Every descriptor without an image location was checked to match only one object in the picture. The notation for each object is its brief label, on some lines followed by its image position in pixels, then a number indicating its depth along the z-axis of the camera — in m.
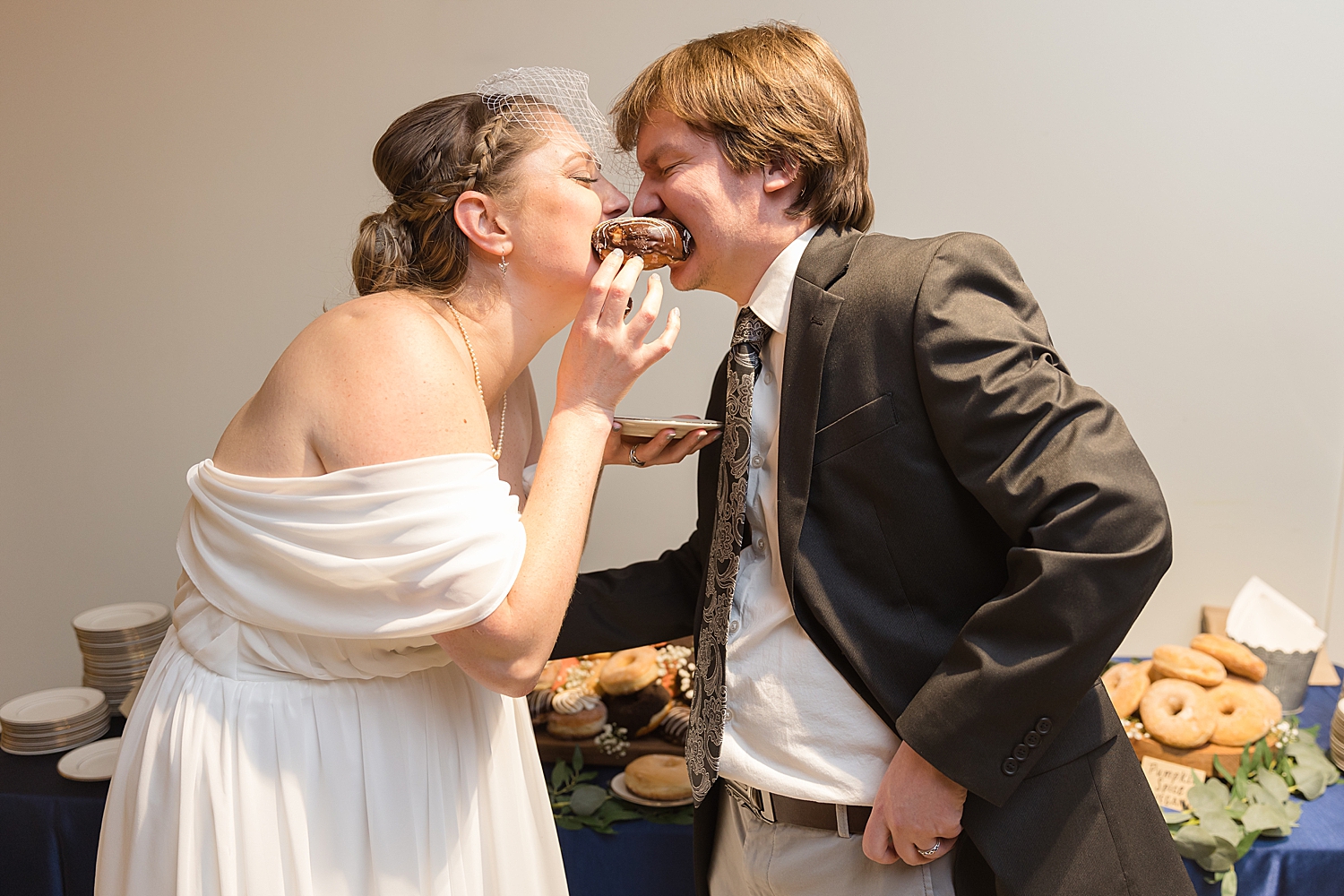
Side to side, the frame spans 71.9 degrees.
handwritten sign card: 2.23
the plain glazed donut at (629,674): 2.48
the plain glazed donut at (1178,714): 2.33
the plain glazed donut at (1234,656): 2.53
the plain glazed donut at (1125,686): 2.46
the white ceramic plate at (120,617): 2.80
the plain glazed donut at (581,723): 2.45
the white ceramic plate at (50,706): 2.59
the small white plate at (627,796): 2.30
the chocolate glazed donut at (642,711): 2.46
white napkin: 2.67
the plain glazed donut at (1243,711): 2.32
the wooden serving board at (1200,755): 2.29
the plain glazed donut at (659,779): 2.30
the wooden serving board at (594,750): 2.43
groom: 1.29
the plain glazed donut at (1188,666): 2.49
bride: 1.31
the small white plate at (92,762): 2.45
